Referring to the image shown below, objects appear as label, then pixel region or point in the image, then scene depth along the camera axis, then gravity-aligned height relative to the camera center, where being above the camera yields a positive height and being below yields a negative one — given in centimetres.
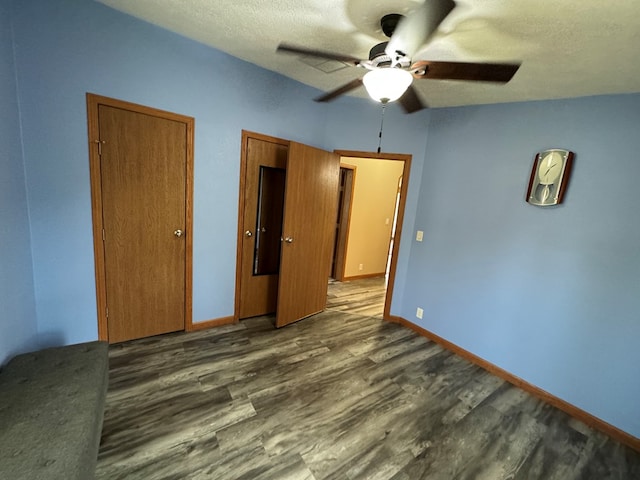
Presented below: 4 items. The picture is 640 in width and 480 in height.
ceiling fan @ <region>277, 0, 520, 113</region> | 109 +71
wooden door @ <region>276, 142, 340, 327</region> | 271 -35
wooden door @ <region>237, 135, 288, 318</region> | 275 -38
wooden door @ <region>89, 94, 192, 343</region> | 206 -30
